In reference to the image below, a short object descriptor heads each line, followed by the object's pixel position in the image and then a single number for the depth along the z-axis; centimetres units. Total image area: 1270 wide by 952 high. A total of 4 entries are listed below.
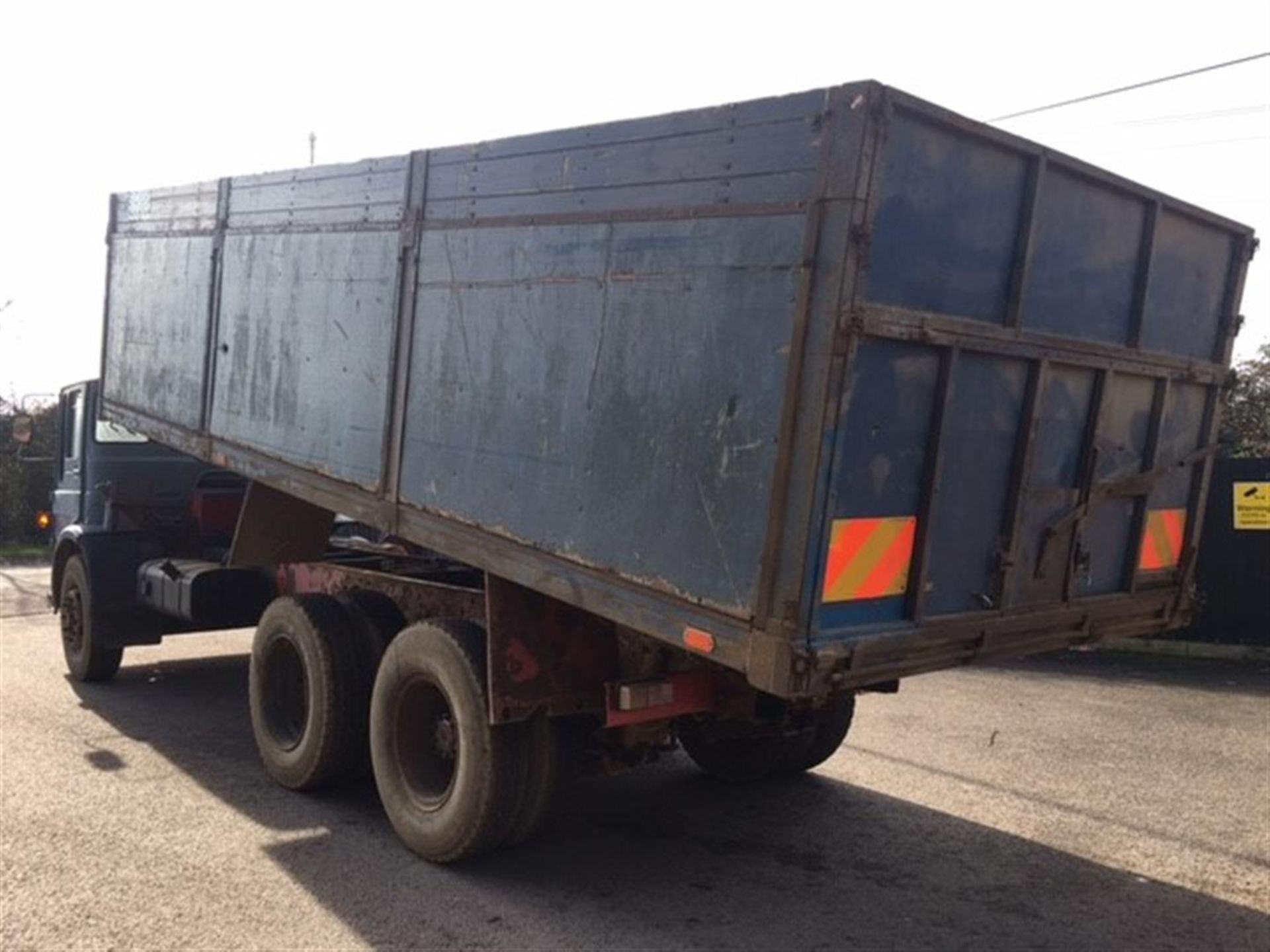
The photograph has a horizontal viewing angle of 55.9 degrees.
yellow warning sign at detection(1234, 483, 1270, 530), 1162
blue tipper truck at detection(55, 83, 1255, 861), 392
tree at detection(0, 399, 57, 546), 2158
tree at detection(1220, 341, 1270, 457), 1602
